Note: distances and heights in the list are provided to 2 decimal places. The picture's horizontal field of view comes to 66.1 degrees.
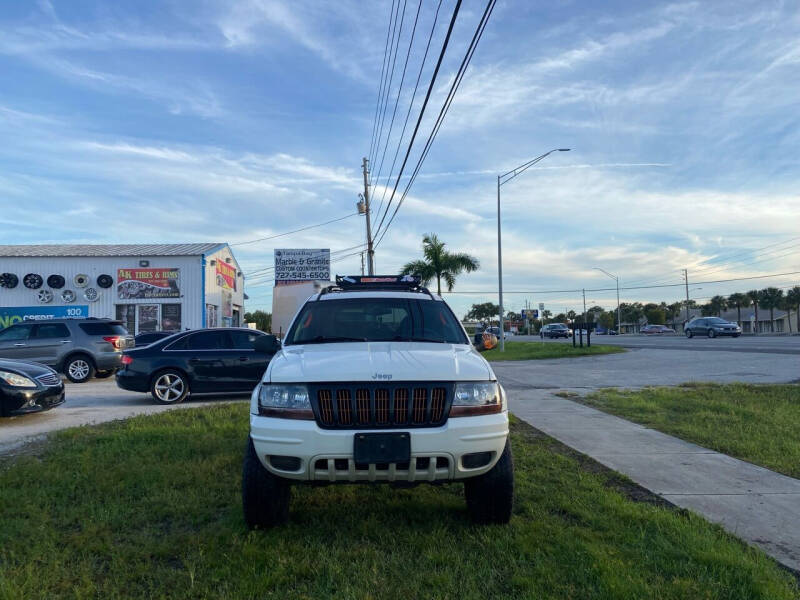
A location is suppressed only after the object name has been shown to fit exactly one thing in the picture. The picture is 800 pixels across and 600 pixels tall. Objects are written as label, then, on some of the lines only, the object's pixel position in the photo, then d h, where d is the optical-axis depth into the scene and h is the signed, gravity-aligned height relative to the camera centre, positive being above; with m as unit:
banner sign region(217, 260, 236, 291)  34.50 +3.16
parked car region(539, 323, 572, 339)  52.78 -0.51
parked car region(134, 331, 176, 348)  18.92 -0.20
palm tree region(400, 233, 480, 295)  36.84 +3.79
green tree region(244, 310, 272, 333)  67.88 +1.18
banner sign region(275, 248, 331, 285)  44.47 +4.62
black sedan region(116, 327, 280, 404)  11.12 -0.66
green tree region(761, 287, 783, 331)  83.88 +3.24
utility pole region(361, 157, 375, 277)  32.44 +4.10
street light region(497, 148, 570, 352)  29.56 +3.22
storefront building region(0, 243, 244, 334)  30.67 +2.27
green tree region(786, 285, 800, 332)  80.06 +3.14
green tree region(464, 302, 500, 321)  127.56 +2.93
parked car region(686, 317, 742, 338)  38.78 -0.31
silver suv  14.65 -0.31
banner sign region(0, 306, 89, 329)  30.27 +0.98
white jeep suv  3.73 -0.62
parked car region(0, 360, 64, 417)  8.67 -0.81
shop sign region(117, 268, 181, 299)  30.98 +2.41
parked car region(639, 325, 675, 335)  70.68 -0.79
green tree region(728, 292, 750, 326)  94.94 +3.40
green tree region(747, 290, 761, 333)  87.44 +3.52
